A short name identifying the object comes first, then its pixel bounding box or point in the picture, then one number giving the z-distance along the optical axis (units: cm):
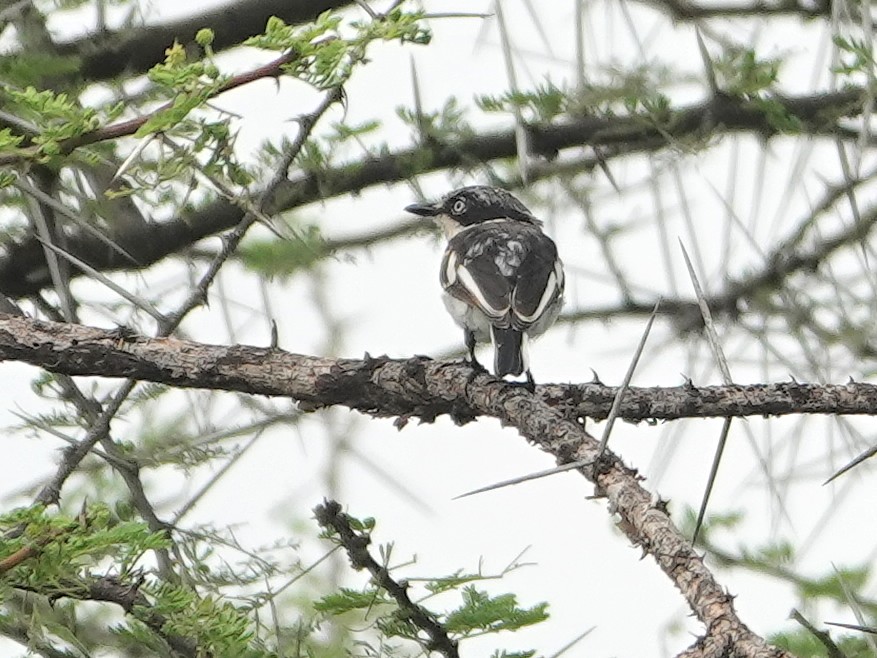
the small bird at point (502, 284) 970
